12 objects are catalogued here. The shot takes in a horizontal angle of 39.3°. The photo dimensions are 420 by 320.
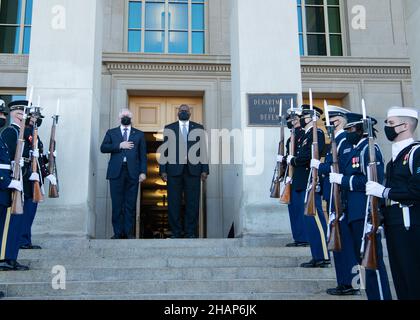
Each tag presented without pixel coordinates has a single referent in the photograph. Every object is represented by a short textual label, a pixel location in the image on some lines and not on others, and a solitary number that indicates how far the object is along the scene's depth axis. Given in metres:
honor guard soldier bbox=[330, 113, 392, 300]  6.25
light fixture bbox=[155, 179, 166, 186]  17.79
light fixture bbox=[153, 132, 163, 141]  14.91
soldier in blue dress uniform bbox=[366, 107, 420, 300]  5.74
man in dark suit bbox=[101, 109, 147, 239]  10.38
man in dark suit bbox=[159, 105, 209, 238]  10.43
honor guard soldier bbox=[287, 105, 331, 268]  8.05
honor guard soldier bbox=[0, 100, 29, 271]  7.87
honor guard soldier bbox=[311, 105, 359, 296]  7.06
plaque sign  10.85
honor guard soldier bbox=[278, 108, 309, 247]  9.12
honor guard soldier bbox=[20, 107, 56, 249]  8.82
